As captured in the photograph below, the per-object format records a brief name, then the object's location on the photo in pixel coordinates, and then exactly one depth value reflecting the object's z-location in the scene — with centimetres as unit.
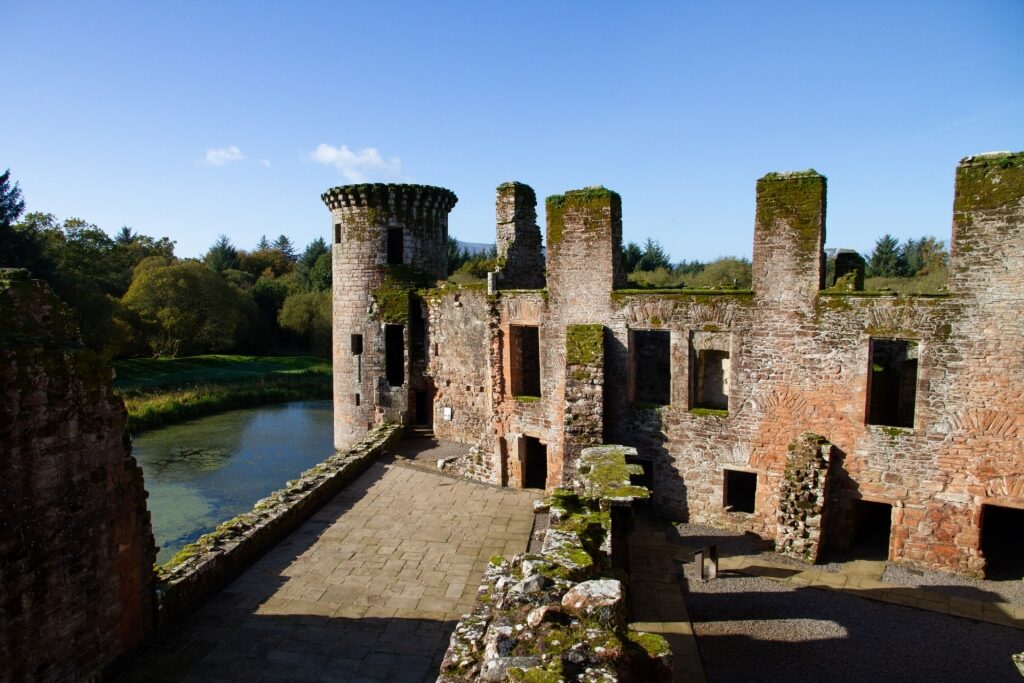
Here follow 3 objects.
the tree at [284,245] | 10612
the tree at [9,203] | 3095
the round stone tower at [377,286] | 1916
